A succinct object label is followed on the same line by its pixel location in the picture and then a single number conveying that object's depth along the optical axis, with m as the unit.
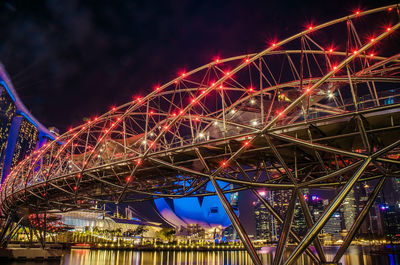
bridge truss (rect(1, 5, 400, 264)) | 13.77
